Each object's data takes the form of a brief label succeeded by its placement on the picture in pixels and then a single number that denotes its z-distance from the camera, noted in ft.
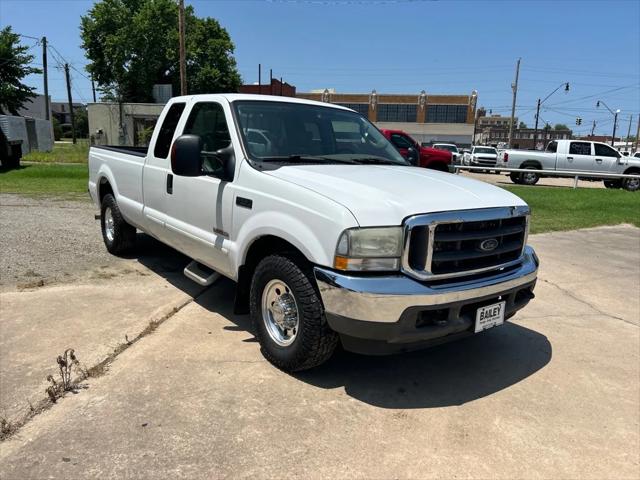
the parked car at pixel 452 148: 112.57
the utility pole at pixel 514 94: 169.07
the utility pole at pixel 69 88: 202.74
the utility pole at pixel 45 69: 139.33
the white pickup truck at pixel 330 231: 10.09
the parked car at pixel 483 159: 95.04
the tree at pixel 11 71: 139.95
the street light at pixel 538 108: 154.87
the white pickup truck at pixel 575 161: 73.26
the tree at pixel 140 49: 171.53
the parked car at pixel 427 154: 58.65
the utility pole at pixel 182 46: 83.82
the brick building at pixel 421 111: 277.44
